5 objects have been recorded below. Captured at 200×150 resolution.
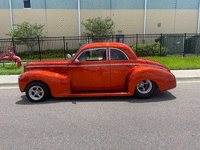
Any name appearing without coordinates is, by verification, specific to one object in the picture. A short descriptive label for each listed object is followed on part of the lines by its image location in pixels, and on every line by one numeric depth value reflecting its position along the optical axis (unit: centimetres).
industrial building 2111
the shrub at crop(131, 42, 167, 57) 1619
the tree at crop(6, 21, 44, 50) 1766
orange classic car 514
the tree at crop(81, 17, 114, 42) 1916
